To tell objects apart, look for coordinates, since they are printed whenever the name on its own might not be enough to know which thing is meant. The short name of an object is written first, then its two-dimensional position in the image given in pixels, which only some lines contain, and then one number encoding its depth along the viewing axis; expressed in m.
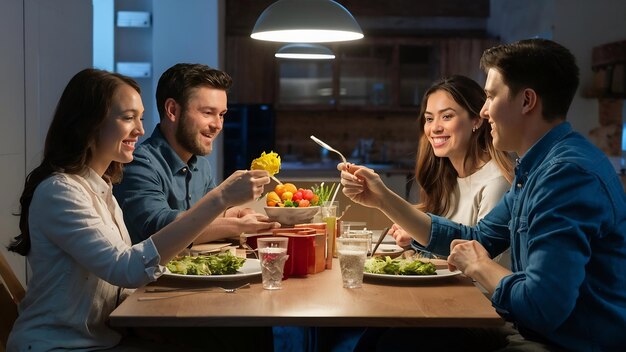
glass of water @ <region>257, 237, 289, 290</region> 2.13
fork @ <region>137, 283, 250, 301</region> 2.11
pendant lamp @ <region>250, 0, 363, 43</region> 3.13
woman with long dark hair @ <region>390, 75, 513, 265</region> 3.20
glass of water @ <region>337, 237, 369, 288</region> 2.16
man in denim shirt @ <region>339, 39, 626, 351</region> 1.88
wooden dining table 1.85
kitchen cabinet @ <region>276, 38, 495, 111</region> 8.91
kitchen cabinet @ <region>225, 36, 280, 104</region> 8.70
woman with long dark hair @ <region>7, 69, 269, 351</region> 2.05
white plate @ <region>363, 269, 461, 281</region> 2.24
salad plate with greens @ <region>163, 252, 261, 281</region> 2.21
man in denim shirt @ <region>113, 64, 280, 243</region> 3.12
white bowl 2.83
